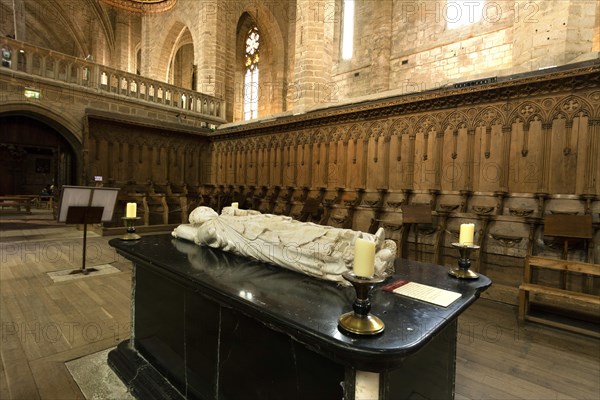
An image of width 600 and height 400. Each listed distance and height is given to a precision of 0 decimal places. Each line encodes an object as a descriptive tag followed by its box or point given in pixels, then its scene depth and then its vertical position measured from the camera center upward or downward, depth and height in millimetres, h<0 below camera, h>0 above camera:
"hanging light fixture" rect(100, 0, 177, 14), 13627 +8265
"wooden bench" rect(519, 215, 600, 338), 2793 -675
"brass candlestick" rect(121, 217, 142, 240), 2436 -366
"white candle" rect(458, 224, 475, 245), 1778 -233
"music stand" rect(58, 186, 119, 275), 3910 -274
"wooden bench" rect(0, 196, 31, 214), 9531 -610
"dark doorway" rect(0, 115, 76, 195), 10609 +1151
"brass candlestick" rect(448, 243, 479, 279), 1689 -390
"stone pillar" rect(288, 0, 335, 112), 7766 +3537
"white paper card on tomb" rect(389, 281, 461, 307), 1330 -459
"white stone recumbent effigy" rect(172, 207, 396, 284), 1548 -302
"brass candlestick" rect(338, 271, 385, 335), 979 -417
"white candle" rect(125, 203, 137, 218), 2712 -215
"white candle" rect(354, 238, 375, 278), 1013 -222
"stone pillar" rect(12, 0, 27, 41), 11297 +6223
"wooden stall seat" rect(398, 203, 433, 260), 4430 -361
